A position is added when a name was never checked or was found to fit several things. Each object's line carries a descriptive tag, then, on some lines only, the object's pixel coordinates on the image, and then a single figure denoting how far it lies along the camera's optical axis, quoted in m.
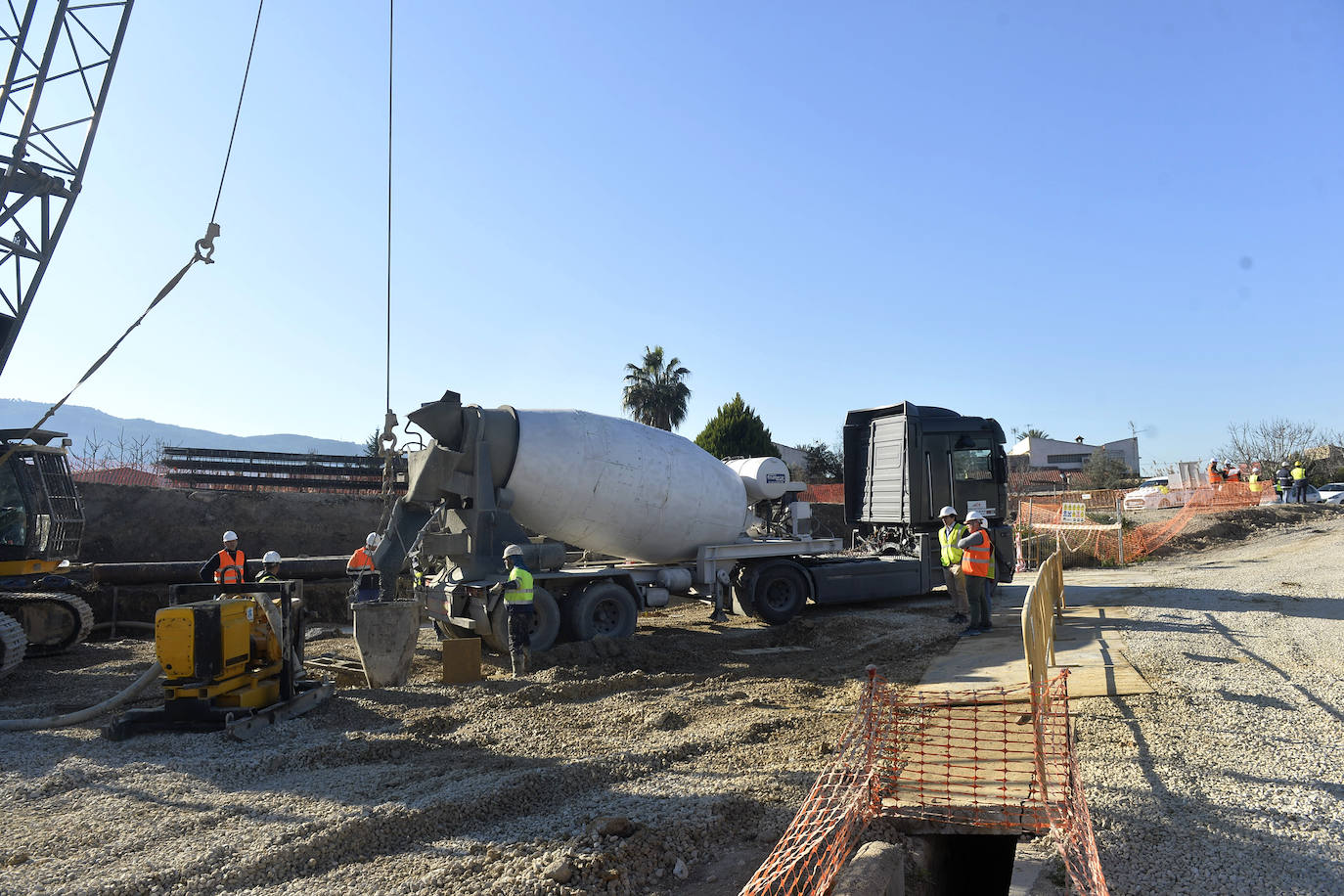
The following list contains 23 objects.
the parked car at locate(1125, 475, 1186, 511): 31.05
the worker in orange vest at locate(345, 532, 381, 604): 11.84
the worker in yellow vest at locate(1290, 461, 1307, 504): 28.84
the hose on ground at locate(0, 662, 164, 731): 7.67
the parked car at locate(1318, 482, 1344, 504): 32.34
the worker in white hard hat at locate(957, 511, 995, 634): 11.11
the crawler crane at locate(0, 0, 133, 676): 11.73
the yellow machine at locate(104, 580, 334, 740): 7.31
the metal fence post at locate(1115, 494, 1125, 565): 21.19
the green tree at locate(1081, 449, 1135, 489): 48.11
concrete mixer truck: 11.03
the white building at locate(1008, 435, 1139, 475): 71.76
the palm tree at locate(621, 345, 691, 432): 46.81
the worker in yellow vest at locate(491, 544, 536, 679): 9.91
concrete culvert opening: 6.17
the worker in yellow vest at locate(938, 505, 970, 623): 11.73
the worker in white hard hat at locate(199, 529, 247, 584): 10.55
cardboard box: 9.39
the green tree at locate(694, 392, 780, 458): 44.50
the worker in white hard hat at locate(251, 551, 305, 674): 8.14
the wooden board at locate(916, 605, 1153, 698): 8.10
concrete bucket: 9.38
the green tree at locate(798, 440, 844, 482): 47.99
